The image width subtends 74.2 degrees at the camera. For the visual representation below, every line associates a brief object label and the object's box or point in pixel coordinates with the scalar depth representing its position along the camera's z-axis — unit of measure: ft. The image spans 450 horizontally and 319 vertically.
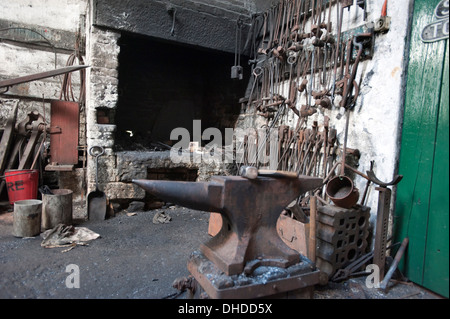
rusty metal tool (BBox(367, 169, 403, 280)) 7.60
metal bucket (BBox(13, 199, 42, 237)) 10.07
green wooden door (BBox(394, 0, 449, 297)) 6.97
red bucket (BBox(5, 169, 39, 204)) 12.43
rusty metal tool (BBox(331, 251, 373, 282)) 7.72
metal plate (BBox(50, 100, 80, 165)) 13.39
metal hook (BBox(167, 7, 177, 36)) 13.50
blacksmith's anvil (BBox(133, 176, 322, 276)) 5.71
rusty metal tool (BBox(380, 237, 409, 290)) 7.36
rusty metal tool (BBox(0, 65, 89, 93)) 12.02
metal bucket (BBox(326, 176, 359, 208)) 7.86
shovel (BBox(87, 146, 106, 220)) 12.42
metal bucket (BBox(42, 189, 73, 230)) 10.82
